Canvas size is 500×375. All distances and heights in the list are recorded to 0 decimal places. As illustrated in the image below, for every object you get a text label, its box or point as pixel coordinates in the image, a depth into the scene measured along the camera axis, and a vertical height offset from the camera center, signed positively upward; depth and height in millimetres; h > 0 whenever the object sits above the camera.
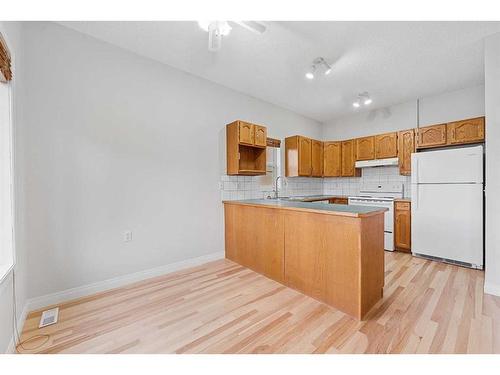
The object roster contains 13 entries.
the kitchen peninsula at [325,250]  1768 -613
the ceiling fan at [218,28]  1722 +1249
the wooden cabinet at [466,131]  2973 +739
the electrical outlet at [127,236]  2365 -542
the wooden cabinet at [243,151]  3041 +511
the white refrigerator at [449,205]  2688 -276
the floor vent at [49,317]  1699 -1056
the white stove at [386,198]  3492 -235
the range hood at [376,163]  3728 +386
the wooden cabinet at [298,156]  4047 +537
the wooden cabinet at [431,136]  3279 +736
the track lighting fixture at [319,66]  2491 +1387
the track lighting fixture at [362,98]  3421 +1385
